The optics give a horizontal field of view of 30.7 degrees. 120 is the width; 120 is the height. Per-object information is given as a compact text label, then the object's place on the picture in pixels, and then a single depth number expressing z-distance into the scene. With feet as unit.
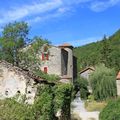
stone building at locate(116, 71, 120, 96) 126.32
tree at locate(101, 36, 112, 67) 171.26
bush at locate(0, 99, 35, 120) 41.28
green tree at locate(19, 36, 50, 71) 90.49
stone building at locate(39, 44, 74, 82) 130.11
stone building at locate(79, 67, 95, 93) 181.39
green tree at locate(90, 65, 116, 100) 126.83
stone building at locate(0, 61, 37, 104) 43.07
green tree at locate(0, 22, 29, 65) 92.49
